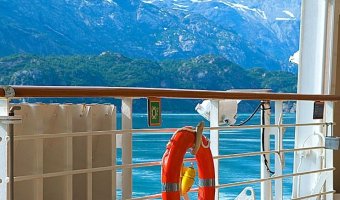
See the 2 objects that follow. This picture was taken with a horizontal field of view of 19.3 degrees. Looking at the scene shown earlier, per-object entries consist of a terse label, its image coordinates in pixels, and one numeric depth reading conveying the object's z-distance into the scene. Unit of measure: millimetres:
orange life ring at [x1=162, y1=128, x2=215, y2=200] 8465
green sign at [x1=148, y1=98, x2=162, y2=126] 8479
